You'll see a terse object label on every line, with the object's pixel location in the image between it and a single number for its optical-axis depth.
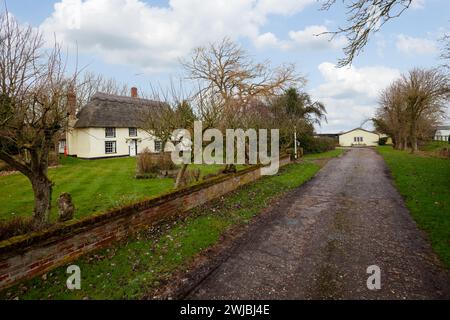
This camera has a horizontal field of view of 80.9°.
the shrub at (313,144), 33.46
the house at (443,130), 78.67
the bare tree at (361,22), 7.11
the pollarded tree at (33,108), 5.79
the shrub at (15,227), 5.84
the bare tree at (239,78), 31.70
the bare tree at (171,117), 10.83
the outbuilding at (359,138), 74.06
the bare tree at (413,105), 29.86
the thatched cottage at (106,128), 30.11
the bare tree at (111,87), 42.66
